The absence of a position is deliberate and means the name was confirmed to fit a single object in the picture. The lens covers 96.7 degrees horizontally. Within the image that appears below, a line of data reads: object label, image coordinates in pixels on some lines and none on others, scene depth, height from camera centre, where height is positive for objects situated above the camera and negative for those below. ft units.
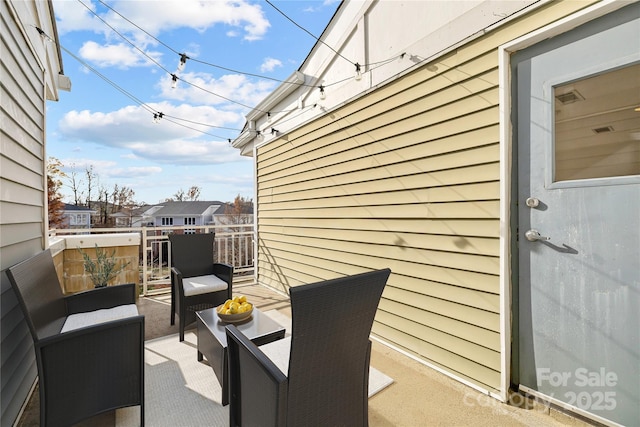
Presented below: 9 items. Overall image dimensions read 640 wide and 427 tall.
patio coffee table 6.43 -3.06
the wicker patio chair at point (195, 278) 10.00 -2.60
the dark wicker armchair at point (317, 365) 3.87 -2.35
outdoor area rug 6.00 -4.33
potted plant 11.85 -2.35
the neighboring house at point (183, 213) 83.00 +0.03
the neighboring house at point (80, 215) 53.78 -0.20
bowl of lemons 7.62 -2.67
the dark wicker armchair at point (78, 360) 4.95 -2.72
